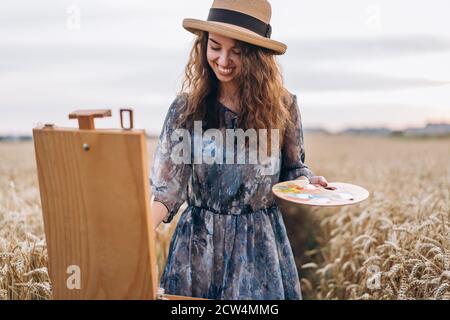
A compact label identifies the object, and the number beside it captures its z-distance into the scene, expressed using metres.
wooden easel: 1.51
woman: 2.20
